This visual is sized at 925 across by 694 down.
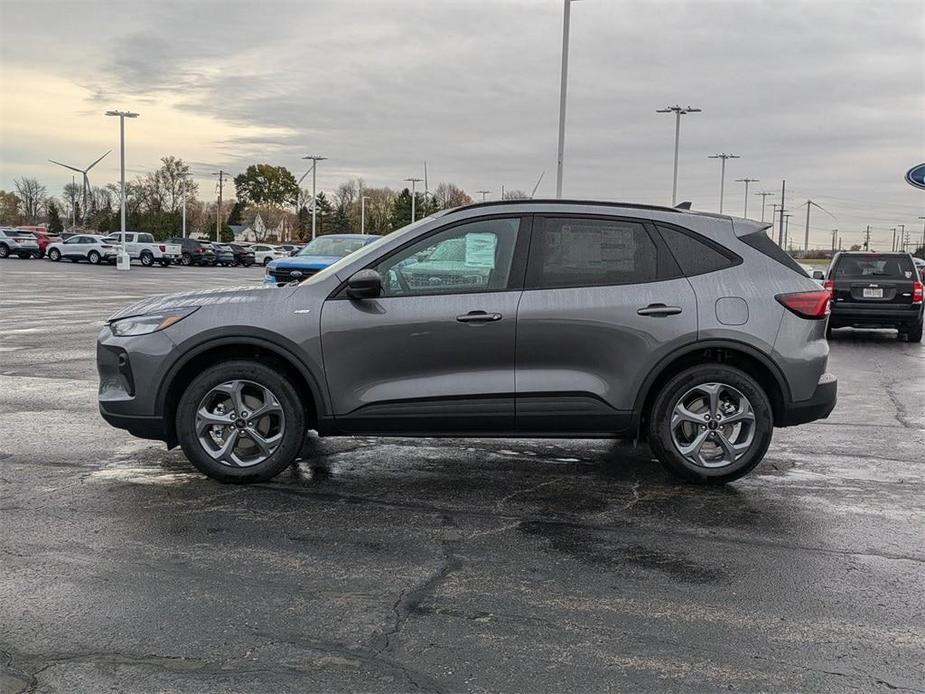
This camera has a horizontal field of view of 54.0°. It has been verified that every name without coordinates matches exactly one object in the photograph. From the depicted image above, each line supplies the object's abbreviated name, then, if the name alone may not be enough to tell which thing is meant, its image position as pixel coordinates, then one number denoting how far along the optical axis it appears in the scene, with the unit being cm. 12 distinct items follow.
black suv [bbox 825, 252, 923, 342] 1622
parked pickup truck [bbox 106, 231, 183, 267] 5375
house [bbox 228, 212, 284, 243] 13012
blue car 1741
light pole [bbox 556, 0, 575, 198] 2795
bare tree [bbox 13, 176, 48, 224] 13525
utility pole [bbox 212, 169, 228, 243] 10562
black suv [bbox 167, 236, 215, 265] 5981
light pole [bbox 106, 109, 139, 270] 5066
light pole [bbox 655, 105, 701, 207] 5069
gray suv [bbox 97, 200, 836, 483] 572
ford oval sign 1709
